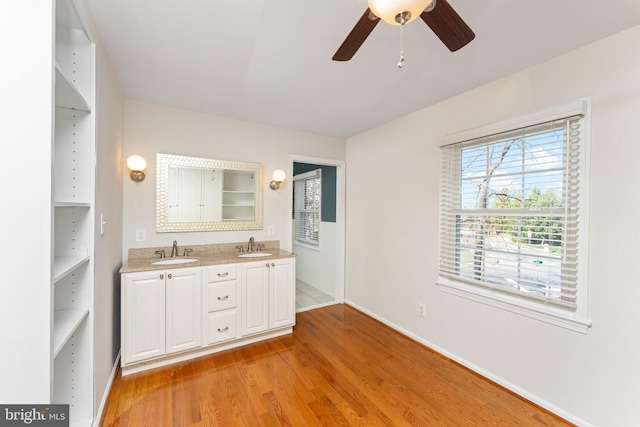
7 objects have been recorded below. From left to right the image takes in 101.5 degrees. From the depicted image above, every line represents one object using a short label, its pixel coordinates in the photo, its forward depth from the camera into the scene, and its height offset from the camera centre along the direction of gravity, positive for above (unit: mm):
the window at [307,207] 4504 +80
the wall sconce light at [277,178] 3227 +404
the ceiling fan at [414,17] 938 +786
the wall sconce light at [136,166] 2463 +406
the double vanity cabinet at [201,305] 2156 -892
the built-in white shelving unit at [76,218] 1401 -54
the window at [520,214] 1729 +1
